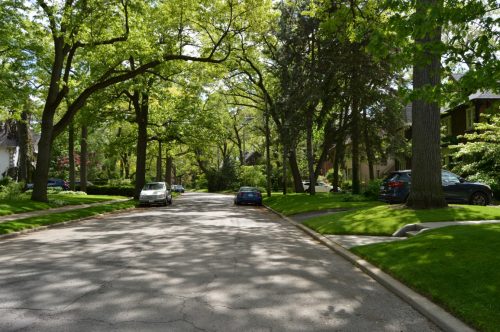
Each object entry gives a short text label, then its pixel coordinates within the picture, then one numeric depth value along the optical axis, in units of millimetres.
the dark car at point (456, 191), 19375
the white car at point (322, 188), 46512
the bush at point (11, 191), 27734
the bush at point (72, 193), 37975
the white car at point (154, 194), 31688
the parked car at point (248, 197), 34228
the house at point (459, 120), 32969
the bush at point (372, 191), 25930
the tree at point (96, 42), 22844
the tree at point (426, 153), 14984
